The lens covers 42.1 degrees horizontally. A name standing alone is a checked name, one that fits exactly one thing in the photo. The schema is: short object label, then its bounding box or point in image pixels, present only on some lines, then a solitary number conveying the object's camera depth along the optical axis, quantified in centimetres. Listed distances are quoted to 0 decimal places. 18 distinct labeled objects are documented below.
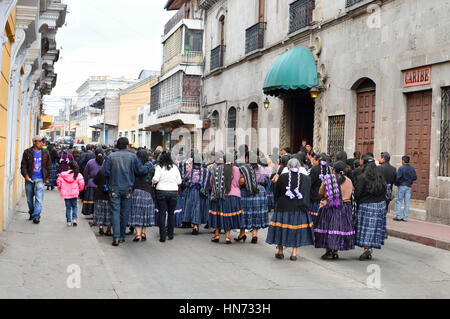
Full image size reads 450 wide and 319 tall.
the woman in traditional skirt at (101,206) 1105
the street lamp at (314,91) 1906
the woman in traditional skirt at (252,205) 1088
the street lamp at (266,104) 2311
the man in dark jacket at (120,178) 1009
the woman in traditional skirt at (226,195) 1073
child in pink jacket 1202
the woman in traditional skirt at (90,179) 1255
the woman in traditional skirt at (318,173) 1015
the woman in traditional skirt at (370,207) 923
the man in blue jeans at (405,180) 1395
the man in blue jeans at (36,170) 1165
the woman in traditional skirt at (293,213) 910
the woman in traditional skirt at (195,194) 1190
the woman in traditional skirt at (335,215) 907
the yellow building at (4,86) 956
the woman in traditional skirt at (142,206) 1073
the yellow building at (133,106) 5497
